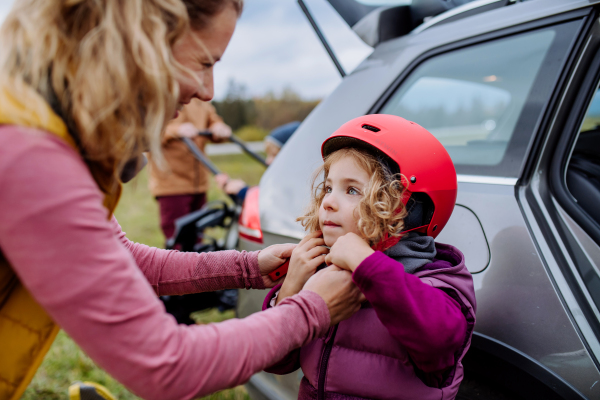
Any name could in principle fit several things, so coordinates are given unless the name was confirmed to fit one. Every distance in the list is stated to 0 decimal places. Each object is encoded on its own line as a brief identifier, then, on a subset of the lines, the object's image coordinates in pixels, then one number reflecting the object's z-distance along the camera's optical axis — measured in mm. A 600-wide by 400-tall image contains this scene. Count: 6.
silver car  1340
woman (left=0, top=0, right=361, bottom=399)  803
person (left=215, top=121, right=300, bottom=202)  4879
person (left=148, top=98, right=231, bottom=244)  4574
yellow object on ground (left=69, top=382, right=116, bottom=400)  1519
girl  1100
